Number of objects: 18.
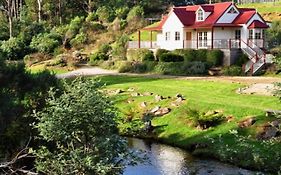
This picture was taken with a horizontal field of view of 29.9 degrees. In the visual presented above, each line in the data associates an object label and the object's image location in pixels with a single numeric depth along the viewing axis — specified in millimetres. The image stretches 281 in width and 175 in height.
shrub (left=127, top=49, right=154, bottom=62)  51719
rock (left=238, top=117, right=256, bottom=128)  27281
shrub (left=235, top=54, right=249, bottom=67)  46375
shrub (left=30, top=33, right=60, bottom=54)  62469
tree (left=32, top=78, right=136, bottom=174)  14508
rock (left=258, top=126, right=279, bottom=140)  25278
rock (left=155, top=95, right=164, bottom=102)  34812
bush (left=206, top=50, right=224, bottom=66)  46906
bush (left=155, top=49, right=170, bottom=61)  51125
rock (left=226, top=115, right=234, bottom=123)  28556
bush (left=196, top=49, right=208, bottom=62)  47938
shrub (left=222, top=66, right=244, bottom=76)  44591
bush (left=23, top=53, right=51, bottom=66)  59006
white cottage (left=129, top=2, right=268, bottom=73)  48906
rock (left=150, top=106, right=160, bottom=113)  32900
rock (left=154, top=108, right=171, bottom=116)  32312
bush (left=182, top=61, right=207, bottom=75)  45844
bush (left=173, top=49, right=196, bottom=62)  48406
